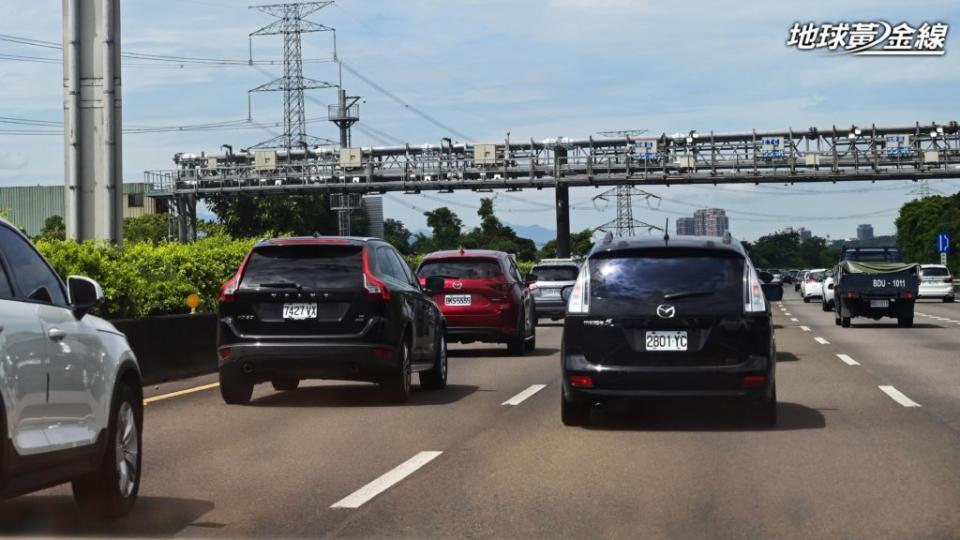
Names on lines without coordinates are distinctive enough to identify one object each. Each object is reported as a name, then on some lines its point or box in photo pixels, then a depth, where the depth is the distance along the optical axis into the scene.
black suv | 13.81
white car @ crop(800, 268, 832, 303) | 62.48
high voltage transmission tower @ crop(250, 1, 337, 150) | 99.56
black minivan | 11.51
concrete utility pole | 20.66
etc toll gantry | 86.06
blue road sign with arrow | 75.56
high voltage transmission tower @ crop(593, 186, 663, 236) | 114.44
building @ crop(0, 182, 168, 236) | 154.38
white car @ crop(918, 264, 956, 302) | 59.09
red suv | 22.91
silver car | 36.75
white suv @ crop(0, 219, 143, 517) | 6.18
